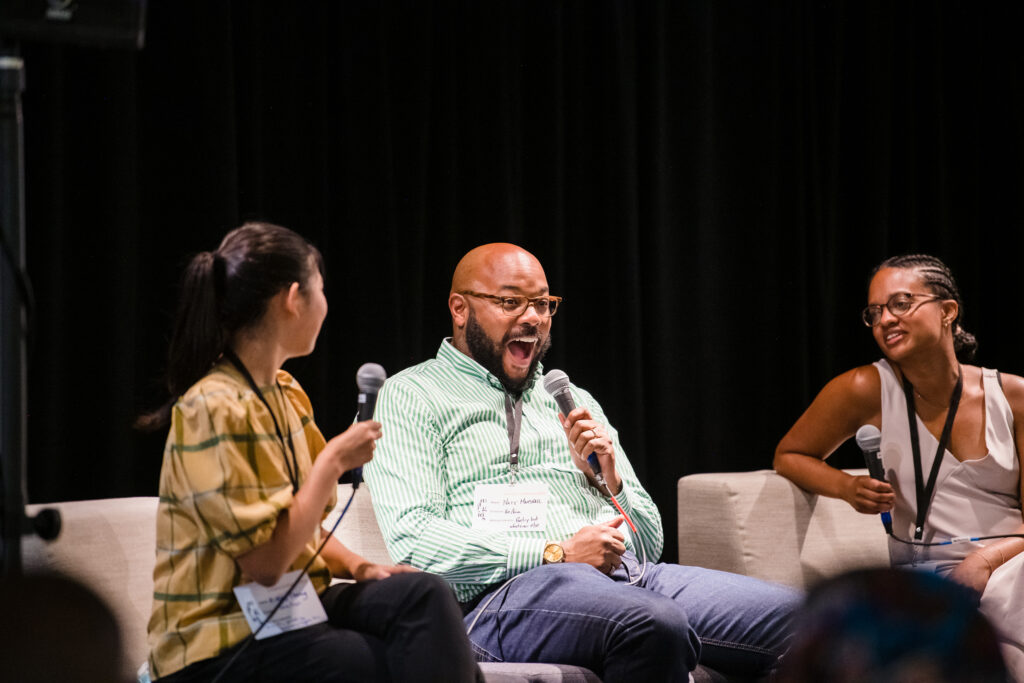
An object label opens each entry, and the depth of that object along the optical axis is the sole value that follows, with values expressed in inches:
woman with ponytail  194.7
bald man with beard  207.1
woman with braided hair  222.8
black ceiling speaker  194.8
